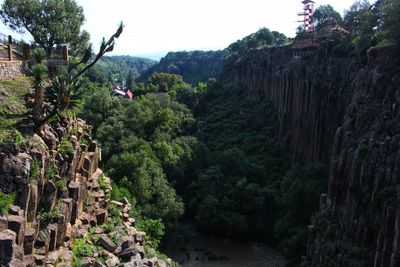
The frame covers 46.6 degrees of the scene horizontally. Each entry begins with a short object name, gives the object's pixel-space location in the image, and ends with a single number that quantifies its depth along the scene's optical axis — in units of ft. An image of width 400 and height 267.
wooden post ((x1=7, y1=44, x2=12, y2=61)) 92.62
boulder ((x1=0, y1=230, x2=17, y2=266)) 53.31
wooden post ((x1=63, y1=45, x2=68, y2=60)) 103.76
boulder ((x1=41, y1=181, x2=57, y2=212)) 67.62
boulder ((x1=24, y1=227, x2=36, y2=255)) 60.15
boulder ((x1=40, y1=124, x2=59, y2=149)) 71.82
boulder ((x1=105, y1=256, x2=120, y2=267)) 67.87
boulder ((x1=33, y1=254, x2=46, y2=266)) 60.70
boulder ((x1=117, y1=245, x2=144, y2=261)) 72.49
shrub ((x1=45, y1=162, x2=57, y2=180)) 69.25
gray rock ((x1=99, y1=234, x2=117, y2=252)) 73.26
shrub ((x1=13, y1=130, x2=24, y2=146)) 64.49
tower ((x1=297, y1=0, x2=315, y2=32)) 256.32
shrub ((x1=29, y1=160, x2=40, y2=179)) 63.77
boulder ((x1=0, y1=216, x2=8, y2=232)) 55.88
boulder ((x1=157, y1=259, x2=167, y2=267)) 77.21
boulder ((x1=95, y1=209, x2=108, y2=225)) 83.46
